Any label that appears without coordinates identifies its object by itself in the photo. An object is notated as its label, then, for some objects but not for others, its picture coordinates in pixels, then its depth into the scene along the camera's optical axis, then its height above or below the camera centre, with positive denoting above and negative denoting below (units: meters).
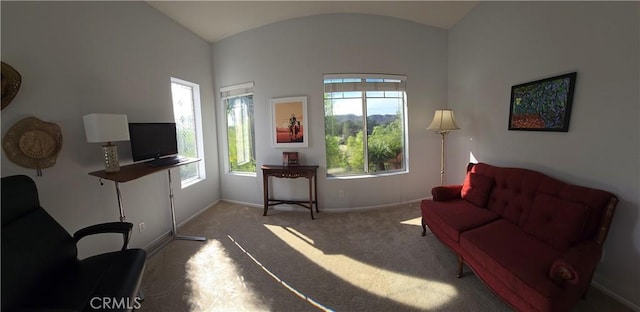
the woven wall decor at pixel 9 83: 1.50 +0.37
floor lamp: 3.08 +0.10
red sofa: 1.36 -0.85
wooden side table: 3.28 -0.63
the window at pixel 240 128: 3.80 +0.10
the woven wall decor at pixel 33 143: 1.58 -0.04
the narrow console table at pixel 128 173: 1.90 -0.32
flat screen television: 2.30 -0.05
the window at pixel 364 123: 3.51 +0.12
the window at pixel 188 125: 3.32 +0.15
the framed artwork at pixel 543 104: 1.98 +0.22
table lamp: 1.83 +0.04
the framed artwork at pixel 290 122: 3.48 +0.16
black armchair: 1.21 -0.80
